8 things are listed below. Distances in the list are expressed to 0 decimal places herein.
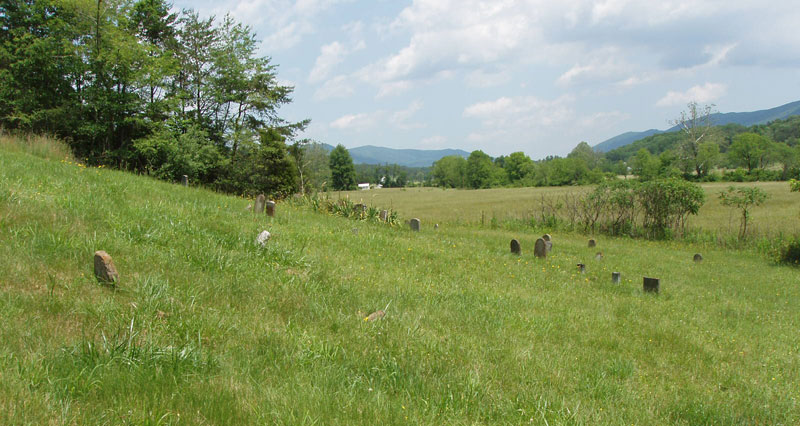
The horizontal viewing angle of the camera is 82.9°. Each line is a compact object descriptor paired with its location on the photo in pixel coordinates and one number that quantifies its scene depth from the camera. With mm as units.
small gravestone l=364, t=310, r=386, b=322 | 5137
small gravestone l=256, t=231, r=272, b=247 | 7320
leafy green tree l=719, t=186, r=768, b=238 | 24094
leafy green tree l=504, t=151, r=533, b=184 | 133750
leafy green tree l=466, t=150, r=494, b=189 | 133200
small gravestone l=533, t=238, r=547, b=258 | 13633
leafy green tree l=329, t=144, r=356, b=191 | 117875
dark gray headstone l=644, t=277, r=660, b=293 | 9938
